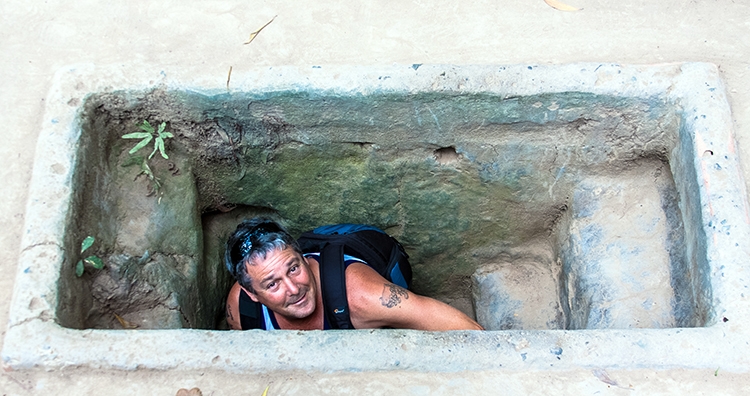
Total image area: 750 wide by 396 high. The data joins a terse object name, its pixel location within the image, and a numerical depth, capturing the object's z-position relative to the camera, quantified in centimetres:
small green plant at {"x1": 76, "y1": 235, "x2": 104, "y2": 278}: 223
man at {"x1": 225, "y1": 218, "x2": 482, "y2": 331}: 247
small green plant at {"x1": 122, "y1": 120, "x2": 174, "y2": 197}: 252
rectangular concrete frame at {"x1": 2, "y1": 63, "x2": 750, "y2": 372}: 190
